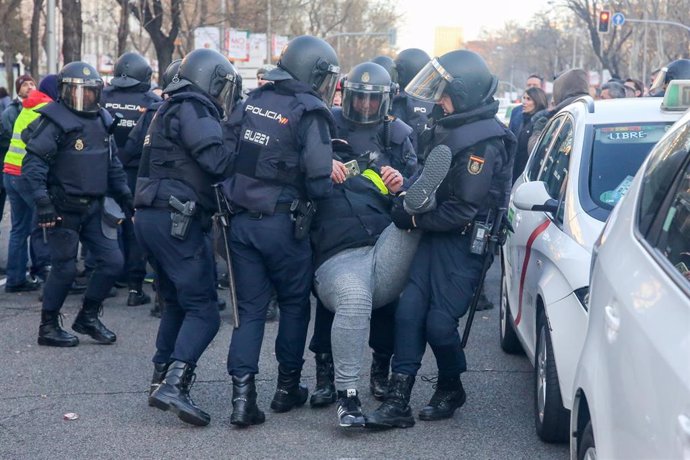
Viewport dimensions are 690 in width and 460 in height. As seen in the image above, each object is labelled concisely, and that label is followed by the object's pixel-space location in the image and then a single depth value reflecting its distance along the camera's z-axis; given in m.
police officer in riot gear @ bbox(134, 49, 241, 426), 5.58
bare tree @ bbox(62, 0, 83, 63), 19.91
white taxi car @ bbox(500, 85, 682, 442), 4.87
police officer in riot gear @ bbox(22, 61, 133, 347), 7.38
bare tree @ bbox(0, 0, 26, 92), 29.73
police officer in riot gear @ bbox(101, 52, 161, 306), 9.23
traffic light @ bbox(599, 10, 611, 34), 36.38
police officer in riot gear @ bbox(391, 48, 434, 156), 9.25
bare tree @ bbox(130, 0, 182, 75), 27.31
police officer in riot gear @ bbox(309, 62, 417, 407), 6.08
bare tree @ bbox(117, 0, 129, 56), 24.98
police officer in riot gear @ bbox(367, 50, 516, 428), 5.43
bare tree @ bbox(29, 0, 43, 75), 30.68
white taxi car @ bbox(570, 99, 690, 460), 2.50
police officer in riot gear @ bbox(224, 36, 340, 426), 5.49
